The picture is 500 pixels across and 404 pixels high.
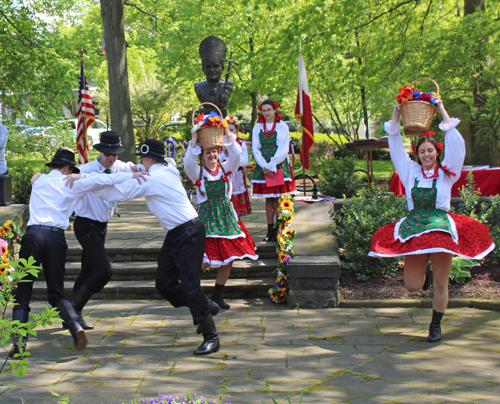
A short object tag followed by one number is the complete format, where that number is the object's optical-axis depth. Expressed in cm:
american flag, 1140
